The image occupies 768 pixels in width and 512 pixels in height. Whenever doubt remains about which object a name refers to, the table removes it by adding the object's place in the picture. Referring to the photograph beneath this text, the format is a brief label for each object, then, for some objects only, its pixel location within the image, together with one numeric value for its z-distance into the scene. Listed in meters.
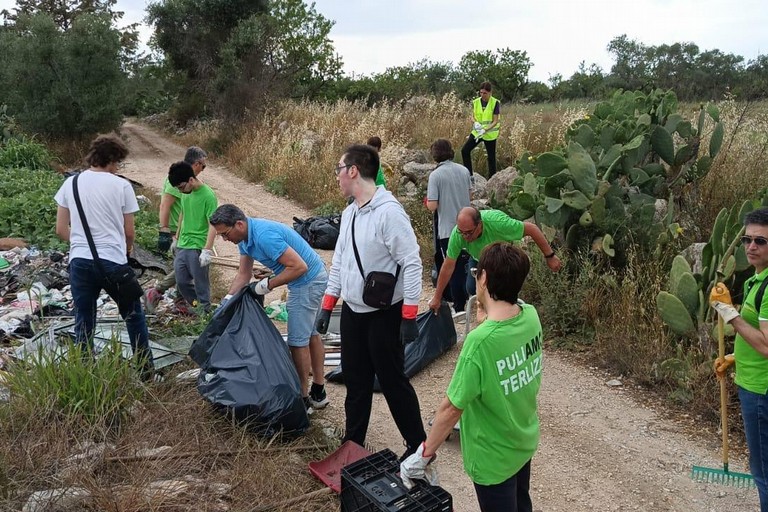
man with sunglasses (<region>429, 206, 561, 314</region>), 4.31
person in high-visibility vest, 9.76
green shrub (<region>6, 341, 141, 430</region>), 3.45
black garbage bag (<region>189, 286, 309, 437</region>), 3.65
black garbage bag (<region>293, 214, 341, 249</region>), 8.70
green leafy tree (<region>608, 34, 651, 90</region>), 23.91
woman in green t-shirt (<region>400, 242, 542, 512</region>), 2.23
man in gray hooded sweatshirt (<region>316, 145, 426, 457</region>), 3.29
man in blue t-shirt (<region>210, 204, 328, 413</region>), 3.88
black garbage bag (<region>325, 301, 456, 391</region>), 5.02
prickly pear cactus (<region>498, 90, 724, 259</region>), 5.75
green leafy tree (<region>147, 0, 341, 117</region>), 16.86
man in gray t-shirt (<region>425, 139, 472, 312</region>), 5.82
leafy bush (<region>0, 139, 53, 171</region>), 13.20
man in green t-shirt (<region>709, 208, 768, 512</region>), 2.78
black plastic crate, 2.47
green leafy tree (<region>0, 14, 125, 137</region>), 16.11
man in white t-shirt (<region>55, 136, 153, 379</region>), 3.92
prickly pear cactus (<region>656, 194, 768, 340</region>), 4.51
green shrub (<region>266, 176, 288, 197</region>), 11.98
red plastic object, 3.48
